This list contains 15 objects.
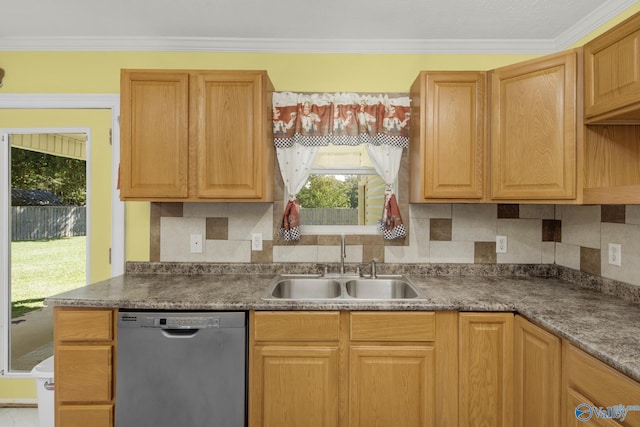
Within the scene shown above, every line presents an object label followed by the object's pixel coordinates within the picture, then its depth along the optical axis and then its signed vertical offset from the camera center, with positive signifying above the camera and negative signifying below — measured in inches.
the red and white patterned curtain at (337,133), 92.3 +21.4
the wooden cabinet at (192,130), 81.7 +19.3
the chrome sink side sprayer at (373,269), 89.6 -14.1
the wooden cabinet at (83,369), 68.3 -30.4
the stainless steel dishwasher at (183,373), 67.0 -30.5
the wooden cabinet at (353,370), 67.7 -30.1
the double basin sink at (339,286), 88.1 -18.5
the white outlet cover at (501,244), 95.0 -7.9
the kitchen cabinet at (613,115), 57.3 +18.1
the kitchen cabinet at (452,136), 82.2 +18.4
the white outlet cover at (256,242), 95.5 -7.8
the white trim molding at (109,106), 94.7 +28.5
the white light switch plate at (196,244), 94.9 -8.4
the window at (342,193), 97.7 +5.7
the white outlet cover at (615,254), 74.1 -8.2
